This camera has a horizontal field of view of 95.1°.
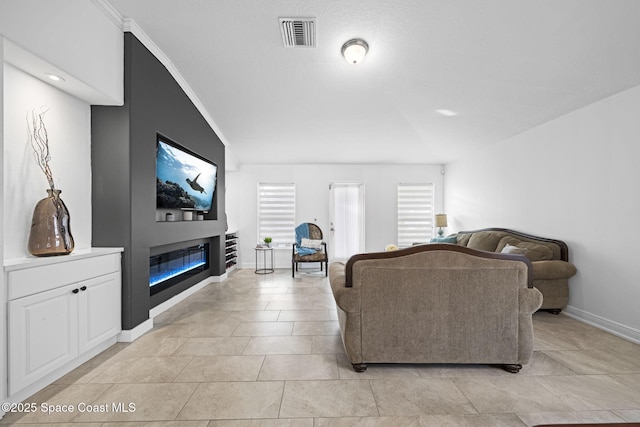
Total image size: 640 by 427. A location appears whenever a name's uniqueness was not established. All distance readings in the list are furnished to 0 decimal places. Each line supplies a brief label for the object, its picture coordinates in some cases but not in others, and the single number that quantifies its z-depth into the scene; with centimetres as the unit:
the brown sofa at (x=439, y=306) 221
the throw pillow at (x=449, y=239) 559
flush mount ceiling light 310
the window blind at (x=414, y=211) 708
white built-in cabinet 190
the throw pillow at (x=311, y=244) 632
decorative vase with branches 221
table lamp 638
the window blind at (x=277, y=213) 700
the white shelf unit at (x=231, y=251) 632
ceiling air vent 288
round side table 676
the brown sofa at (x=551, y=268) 345
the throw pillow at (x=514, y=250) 370
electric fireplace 363
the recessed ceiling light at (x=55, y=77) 234
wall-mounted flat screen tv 357
